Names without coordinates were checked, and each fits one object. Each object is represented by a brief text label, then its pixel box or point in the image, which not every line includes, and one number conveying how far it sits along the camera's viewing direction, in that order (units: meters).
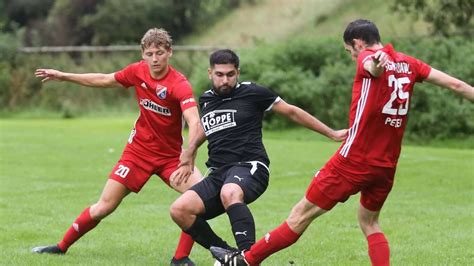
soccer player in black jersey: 16.14
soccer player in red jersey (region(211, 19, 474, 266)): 14.38
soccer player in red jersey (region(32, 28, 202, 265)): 17.56
